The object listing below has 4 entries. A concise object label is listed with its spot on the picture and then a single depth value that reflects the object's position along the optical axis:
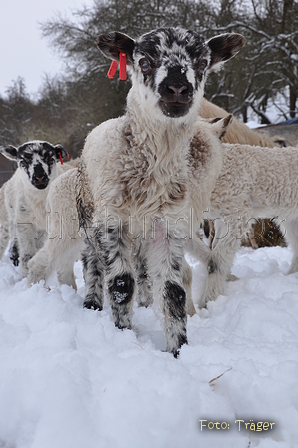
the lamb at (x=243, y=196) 3.76
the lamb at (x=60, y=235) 3.42
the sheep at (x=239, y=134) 6.11
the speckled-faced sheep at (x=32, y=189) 4.45
